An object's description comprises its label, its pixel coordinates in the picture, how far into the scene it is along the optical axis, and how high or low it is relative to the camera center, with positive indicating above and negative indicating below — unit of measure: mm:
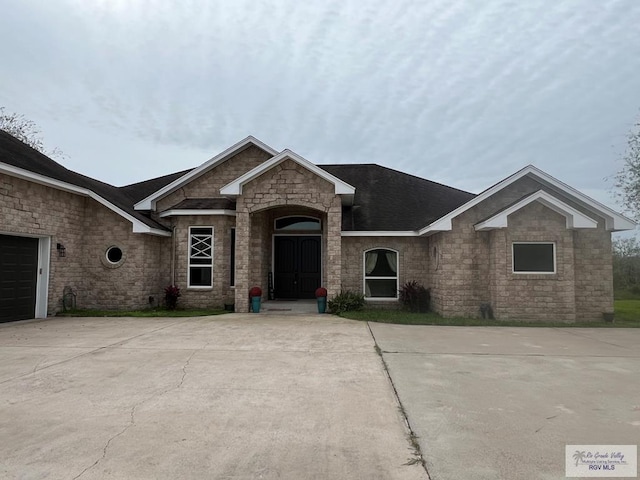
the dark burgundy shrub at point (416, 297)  14688 -1179
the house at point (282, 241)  12672 +740
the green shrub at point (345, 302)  13875 -1306
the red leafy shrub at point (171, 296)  14938 -1181
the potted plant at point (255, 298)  13993 -1165
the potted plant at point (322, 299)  14031 -1195
